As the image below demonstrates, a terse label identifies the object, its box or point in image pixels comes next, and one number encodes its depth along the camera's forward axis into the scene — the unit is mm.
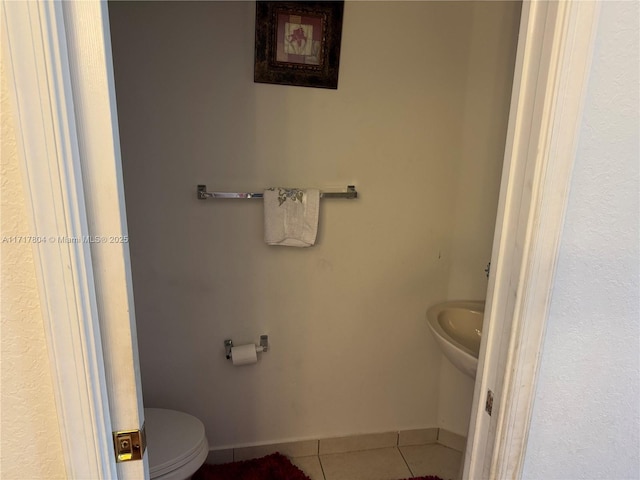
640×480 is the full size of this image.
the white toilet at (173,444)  1472
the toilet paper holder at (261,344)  1915
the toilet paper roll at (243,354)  1879
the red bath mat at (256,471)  1923
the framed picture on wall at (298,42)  1669
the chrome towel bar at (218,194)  1714
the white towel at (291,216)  1760
